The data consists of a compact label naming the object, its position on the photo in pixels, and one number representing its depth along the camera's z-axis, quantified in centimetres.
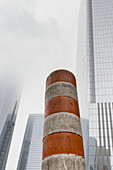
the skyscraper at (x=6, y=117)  15050
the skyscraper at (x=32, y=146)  14738
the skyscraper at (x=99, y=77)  4100
